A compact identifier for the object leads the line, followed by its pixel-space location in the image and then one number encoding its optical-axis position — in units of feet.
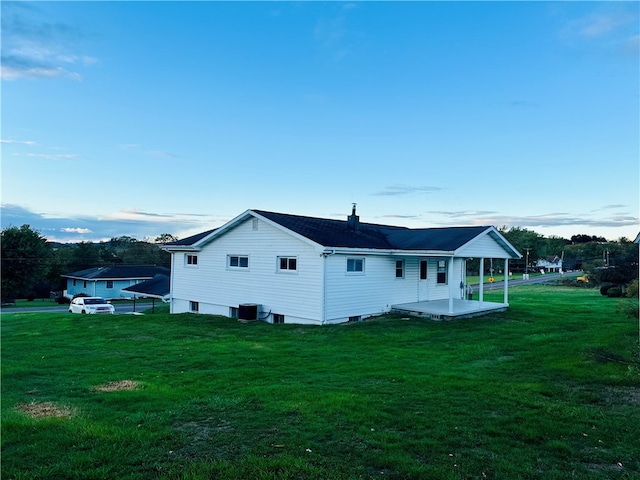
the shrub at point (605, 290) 105.51
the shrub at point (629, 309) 43.09
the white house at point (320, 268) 57.36
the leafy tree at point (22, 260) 177.37
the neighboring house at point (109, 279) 167.84
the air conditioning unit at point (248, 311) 62.34
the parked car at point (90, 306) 89.67
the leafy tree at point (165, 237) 315.17
